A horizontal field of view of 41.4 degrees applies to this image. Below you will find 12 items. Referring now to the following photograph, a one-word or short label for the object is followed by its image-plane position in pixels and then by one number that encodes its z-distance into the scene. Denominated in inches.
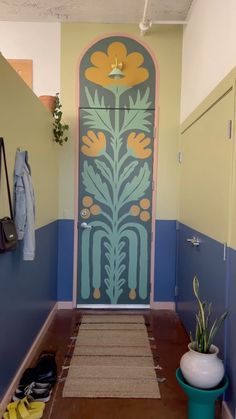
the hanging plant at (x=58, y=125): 124.0
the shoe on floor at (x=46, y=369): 84.2
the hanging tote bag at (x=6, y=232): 64.1
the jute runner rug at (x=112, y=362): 83.2
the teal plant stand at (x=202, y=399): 64.8
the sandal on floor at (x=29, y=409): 71.9
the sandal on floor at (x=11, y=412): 71.2
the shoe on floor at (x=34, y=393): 78.7
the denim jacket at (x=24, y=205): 77.7
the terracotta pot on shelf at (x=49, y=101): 119.5
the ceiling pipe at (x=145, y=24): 123.8
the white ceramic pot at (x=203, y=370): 64.8
